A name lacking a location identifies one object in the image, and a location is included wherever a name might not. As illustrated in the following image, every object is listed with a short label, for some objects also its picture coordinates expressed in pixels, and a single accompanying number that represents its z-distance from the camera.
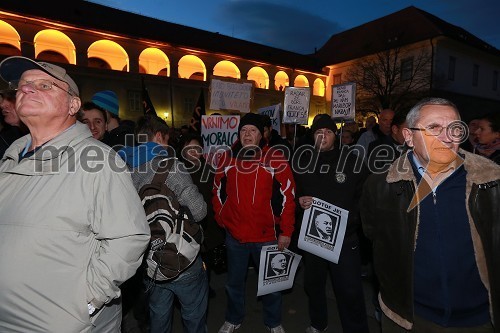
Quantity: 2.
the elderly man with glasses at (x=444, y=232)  1.95
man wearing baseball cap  1.69
